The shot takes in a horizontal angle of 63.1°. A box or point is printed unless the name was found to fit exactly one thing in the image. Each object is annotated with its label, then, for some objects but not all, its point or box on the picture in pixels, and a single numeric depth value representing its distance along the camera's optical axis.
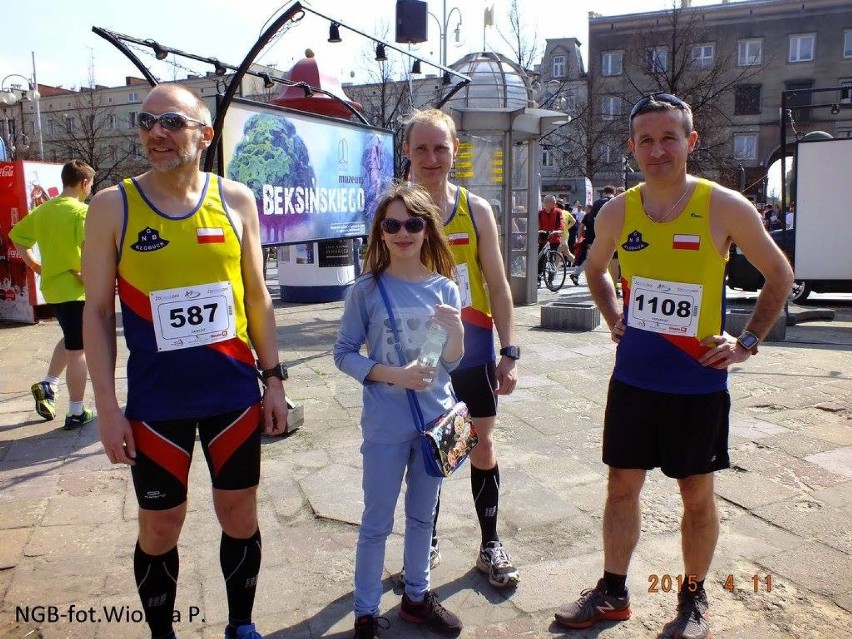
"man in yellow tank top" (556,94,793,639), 2.43
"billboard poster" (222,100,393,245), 5.21
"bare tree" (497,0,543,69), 23.31
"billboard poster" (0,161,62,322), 9.66
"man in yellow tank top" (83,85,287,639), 2.12
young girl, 2.39
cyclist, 12.98
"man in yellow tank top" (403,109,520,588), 2.81
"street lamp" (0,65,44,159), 17.19
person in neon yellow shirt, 5.07
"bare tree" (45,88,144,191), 27.02
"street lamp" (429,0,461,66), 17.95
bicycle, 12.91
